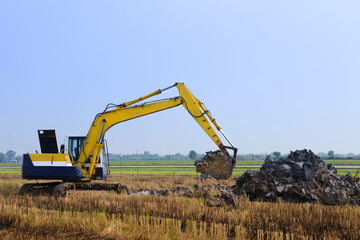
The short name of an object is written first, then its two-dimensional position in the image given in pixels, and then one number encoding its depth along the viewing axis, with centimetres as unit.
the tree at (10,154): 19710
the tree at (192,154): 13462
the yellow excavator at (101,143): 1357
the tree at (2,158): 17062
